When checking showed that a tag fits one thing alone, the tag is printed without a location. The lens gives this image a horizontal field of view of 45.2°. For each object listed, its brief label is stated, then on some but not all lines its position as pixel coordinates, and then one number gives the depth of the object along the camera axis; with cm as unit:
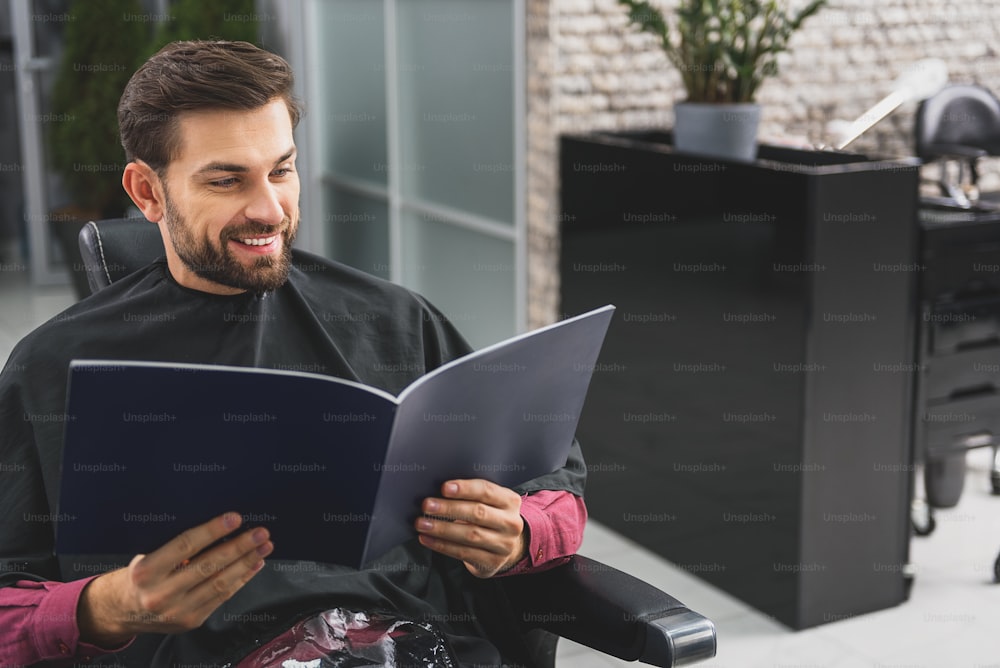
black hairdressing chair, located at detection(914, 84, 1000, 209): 421
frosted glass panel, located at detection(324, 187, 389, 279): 500
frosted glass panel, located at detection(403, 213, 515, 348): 402
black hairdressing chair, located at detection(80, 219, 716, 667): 140
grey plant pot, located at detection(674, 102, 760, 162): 305
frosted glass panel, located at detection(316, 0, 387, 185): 479
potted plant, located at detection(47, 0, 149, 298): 578
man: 138
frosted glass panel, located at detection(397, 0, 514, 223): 388
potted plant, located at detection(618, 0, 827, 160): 306
